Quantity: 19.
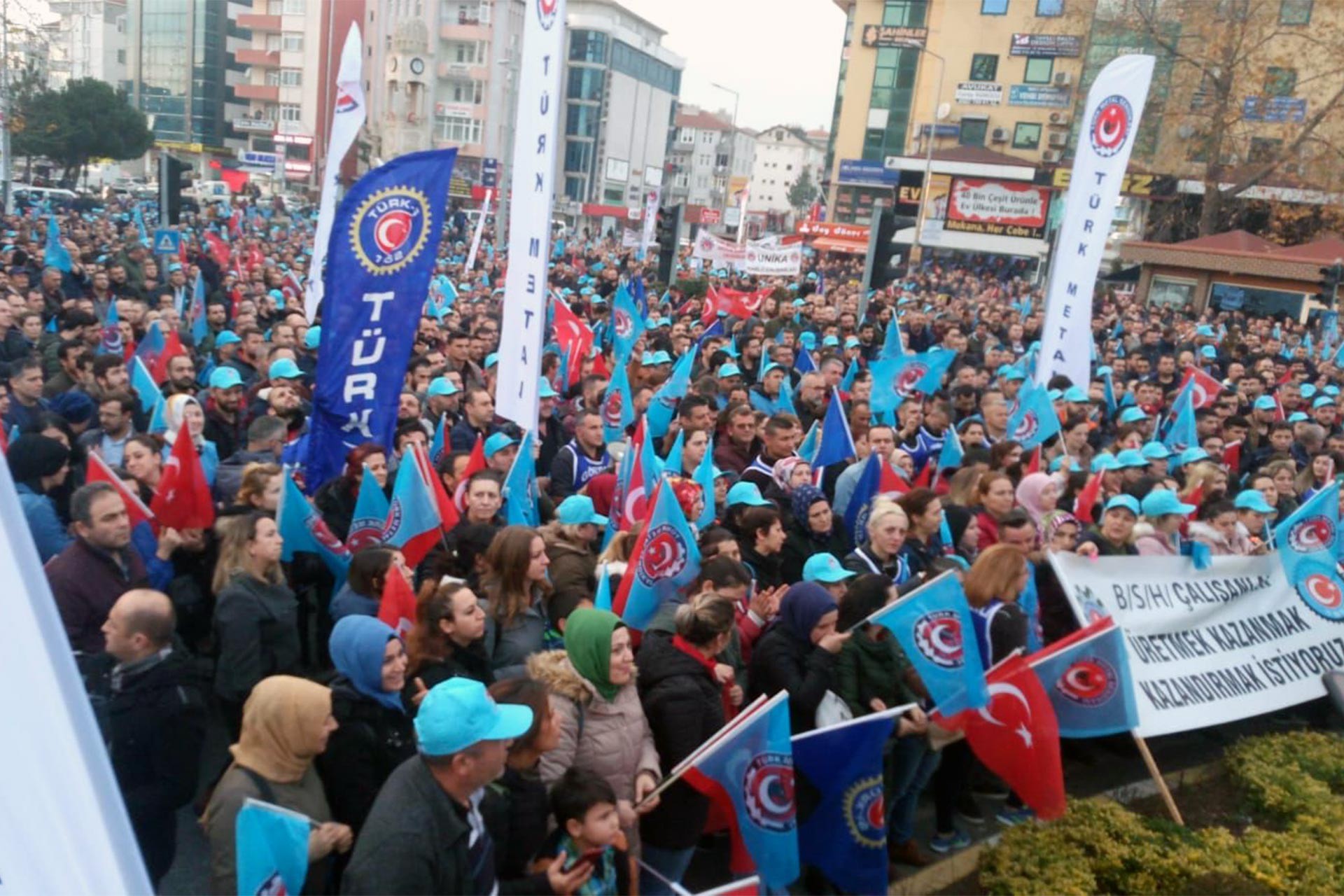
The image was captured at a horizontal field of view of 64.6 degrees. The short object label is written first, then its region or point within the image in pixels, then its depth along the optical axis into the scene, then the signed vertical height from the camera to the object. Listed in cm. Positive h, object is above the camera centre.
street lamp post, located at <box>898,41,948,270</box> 4311 +541
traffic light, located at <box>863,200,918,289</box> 1334 +6
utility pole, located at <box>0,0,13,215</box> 2158 +72
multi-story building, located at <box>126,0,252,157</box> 8244 +781
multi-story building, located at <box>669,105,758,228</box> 12356 +888
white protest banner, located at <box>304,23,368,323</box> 1051 +60
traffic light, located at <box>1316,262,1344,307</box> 1948 +45
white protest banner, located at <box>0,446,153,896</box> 113 -64
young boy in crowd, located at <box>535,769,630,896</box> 318 -178
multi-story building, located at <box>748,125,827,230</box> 14375 +1039
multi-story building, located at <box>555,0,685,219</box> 8581 +897
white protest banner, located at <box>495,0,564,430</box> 662 +1
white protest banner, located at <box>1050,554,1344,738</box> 560 -189
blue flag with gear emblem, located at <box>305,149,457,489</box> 593 -58
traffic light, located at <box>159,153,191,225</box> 1455 -26
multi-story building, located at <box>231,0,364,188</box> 7681 +798
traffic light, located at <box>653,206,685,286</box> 1827 -15
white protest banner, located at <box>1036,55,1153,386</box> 1043 +62
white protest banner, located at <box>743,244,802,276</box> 1980 -37
